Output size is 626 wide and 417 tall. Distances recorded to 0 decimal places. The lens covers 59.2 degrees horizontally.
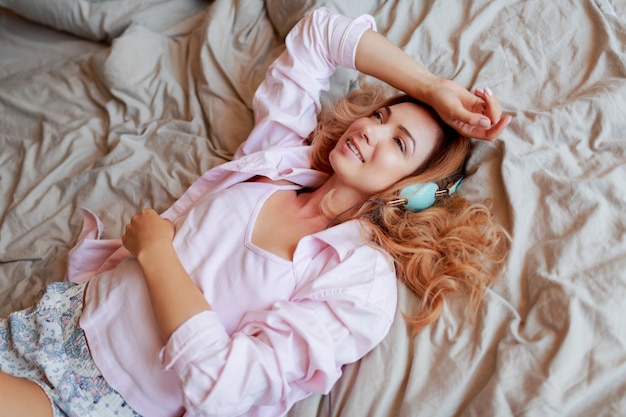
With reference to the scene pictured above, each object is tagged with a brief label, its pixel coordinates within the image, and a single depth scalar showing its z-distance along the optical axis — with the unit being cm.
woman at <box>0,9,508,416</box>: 87
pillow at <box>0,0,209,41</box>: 158
